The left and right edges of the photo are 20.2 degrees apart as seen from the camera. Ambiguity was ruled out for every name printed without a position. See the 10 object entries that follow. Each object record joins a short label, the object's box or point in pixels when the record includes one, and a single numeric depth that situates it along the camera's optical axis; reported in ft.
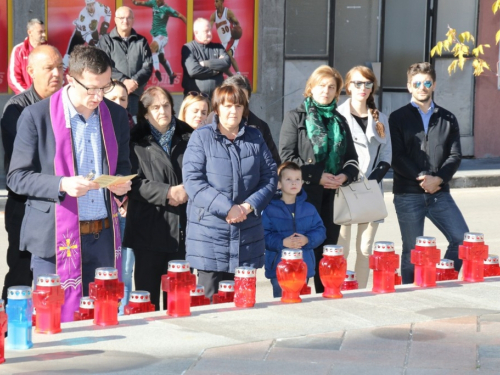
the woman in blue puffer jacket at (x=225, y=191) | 29.79
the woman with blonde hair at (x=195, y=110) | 34.68
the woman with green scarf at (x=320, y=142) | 35.05
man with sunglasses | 35.86
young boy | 33.08
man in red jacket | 55.88
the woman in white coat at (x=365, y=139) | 36.64
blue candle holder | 24.15
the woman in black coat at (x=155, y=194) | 31.46
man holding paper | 26.15
